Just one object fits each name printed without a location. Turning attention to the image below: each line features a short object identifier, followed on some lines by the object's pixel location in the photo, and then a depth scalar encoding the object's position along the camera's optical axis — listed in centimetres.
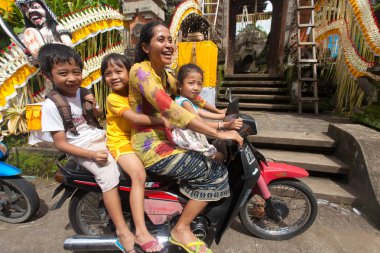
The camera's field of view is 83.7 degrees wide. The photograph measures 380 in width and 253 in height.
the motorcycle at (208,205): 188
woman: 161
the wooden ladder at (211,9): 1043
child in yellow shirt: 174
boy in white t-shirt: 176
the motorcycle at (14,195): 253
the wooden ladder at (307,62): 562
